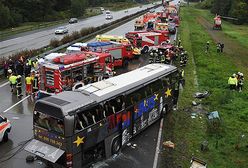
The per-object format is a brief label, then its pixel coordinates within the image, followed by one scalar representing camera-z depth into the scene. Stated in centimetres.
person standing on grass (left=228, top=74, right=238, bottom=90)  2506
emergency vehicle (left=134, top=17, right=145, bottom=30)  6194
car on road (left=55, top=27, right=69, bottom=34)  5891
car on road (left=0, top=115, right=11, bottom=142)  1466
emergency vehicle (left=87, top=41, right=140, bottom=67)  3023
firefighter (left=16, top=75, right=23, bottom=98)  2229
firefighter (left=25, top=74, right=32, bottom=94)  2231
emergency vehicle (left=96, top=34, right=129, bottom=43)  3697
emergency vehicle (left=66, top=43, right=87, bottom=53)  2919
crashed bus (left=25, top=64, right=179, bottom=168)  1177
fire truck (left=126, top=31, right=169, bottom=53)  4043
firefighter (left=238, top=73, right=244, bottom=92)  2529
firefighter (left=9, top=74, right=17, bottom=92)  2245
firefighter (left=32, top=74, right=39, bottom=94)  2193
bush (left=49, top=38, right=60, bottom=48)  3946
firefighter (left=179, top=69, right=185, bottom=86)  2585
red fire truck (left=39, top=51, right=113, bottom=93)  2067
